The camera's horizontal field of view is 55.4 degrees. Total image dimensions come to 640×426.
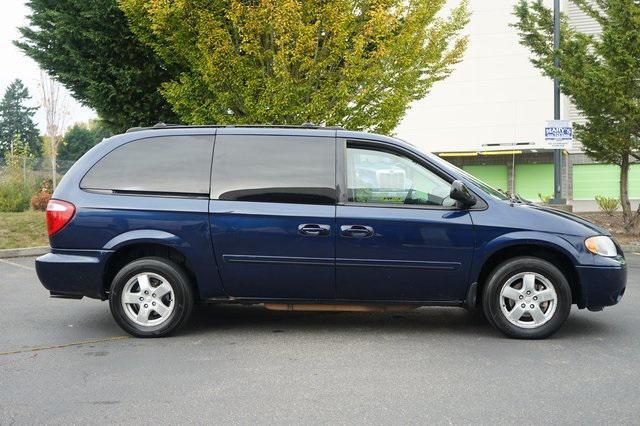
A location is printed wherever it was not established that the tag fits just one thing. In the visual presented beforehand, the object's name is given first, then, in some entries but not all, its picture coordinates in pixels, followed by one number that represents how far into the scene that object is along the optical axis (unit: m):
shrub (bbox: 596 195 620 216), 19.38
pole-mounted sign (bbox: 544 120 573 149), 14.75
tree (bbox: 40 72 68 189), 27.28
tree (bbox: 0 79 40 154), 87.81
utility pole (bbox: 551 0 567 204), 15.12
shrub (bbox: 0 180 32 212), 17.41
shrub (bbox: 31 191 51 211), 17.84
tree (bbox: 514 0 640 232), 12.89
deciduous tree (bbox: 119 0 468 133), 12.82
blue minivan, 5.23
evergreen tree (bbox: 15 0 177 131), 16.34
